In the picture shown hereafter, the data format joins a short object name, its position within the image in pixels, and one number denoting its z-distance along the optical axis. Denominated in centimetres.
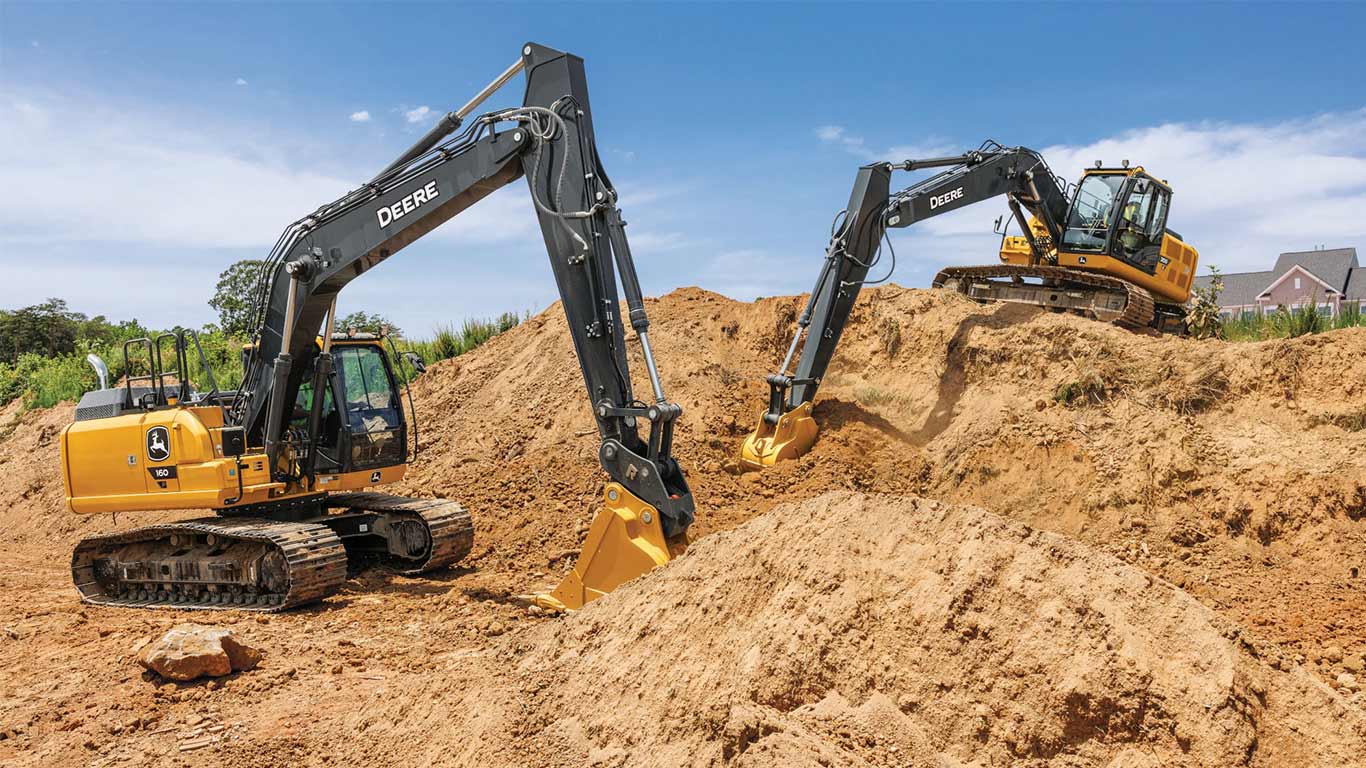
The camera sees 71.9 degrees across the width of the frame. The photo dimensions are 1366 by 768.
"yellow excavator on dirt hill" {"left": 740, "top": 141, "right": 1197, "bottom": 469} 1277
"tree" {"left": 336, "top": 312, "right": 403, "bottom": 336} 2512
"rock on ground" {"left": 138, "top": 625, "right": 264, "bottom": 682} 637
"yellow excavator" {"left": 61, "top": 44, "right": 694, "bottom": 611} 719
